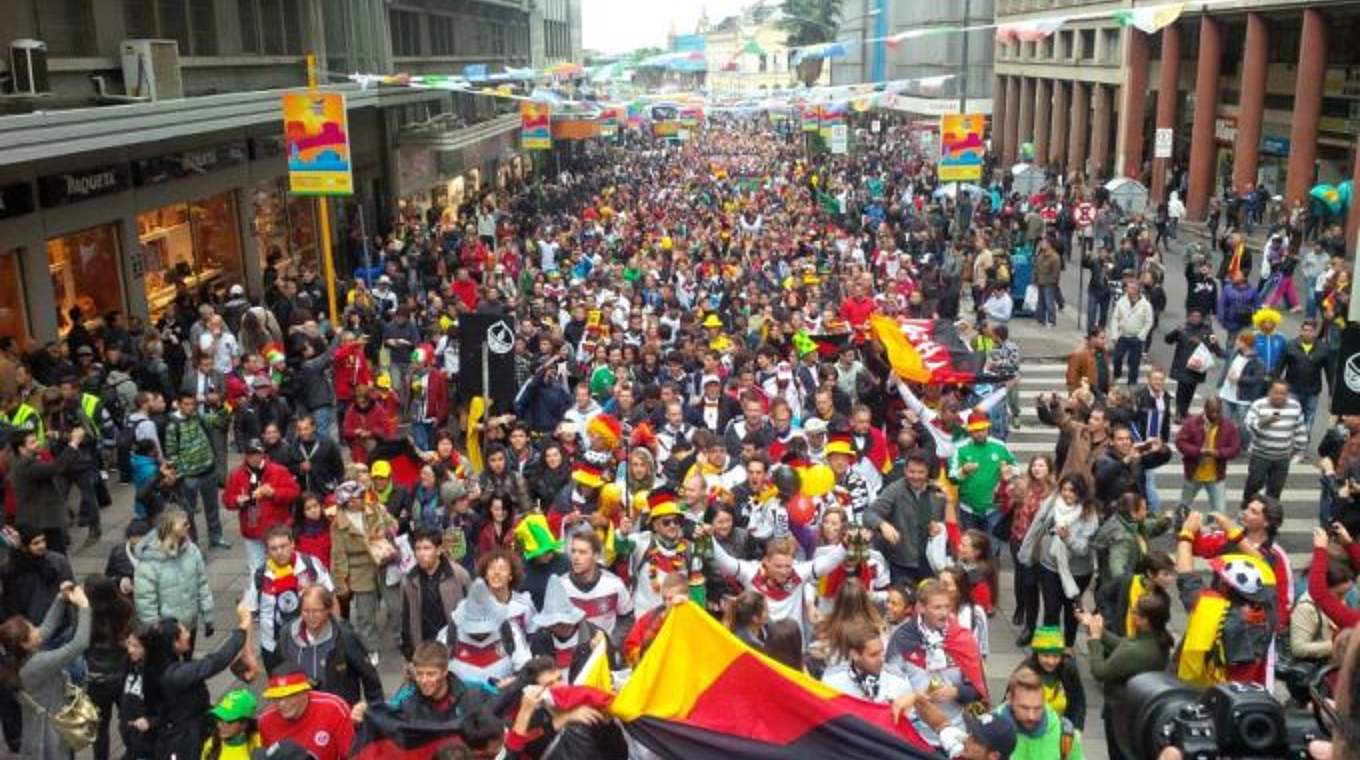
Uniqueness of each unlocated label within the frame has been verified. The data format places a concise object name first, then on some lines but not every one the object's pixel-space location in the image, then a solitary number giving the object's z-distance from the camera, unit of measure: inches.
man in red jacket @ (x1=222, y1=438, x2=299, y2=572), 394.0
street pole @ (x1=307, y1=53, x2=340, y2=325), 679.7
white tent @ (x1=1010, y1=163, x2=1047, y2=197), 1109.1
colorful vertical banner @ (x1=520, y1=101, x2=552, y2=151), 1355.8
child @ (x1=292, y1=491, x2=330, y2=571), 363.6
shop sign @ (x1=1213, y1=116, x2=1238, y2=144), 1459.0
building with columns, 1190.0
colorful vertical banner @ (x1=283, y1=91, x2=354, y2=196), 655.8
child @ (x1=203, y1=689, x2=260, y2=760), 239.0
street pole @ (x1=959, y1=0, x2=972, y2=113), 1181.7
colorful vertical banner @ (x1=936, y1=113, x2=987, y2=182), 948.0
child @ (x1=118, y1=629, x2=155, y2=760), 273.1
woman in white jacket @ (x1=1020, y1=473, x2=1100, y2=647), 358.6
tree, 3850.9
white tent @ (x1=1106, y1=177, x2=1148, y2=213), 968.3
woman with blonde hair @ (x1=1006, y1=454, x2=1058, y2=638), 379.9
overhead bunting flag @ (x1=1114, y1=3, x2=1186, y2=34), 1019.9
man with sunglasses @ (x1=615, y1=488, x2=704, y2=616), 311.6
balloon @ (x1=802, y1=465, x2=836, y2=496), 375.9
